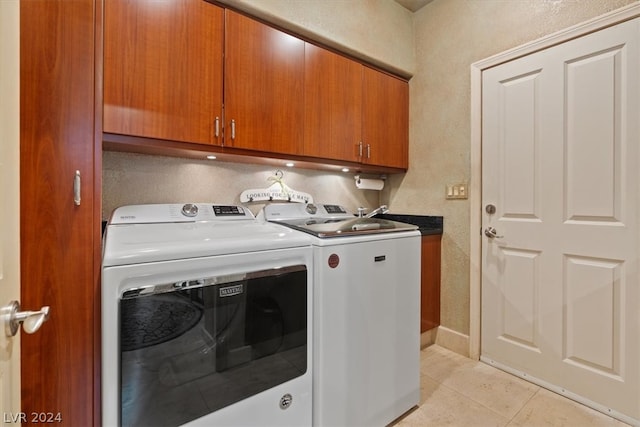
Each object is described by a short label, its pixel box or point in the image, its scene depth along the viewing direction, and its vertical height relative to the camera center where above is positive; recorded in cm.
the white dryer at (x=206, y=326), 87 -39
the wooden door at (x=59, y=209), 66 +0
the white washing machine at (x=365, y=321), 124 -51
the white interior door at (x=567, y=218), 149 -3
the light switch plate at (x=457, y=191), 210 +15
